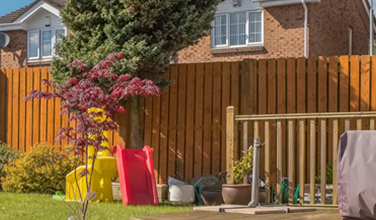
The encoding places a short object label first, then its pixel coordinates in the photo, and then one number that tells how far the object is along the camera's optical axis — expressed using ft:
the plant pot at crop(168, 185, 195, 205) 29.58
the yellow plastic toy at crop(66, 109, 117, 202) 29.17
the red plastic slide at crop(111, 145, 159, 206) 27.76
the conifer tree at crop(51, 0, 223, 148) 29.89
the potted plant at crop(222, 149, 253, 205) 23.06
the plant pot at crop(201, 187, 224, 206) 28.50
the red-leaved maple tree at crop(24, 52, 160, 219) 18.99
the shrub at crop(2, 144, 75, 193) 32.37
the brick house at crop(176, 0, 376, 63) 54.85
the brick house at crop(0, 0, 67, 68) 71.00
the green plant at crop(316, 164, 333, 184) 29.17
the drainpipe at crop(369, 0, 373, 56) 55.53
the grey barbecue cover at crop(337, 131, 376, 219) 13.64
